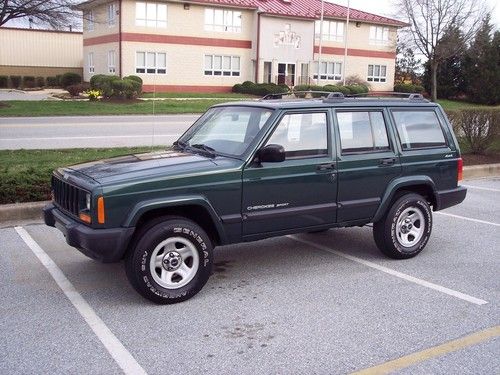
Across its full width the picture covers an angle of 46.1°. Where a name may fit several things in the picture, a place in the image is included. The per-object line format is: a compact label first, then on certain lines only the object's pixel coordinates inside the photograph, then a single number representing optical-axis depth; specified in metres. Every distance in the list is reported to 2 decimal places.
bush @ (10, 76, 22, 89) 51.06
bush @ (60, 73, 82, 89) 48.11
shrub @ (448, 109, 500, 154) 13.80
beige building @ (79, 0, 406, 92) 40.25
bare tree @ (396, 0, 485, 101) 41.53
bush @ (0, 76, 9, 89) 50.44
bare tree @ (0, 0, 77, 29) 27.56
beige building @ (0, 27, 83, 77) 54.88
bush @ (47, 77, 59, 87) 50.66
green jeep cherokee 5.05
